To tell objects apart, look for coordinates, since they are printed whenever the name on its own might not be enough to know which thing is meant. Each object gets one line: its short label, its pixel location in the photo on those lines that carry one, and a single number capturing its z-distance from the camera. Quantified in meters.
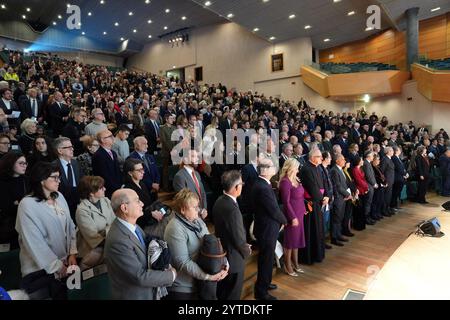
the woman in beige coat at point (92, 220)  2.05
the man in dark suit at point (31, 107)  5.47
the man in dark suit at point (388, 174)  5.89
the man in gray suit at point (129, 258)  1.66
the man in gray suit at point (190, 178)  3.04
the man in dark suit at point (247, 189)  3.81
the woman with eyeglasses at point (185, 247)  1.99
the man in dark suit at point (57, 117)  5.32
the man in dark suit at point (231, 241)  2.35
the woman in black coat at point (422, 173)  7.04
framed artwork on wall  16.97
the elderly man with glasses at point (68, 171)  2.73
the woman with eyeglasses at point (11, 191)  2.11
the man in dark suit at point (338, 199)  4.46
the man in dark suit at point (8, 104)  4.90
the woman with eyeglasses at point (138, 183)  2.54
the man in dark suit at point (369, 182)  5.22
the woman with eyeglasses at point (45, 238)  1.88
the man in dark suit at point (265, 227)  2.89
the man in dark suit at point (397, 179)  6.28
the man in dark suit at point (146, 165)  3.58
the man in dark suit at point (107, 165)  3.15
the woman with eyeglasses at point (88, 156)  3.41
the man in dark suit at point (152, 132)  5.60
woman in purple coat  3.39
